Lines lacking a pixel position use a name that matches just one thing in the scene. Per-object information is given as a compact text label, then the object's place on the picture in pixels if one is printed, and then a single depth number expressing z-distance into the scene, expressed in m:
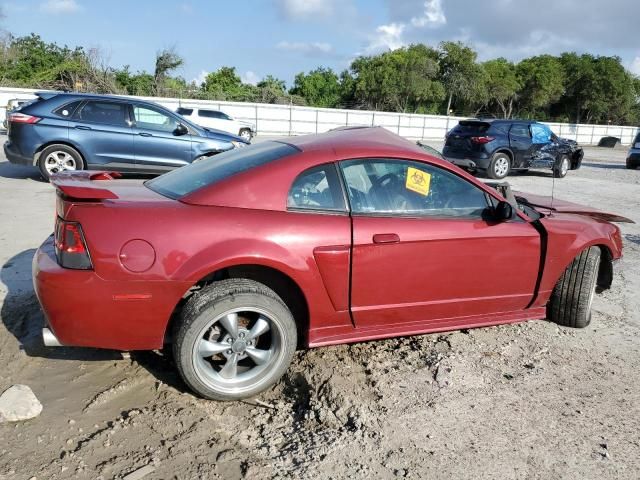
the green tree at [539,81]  58.69
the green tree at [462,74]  57.56
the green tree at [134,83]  38.09
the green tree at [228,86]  39.86
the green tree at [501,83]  58.47
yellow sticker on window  3.58
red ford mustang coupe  2.92
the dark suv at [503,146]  14.10
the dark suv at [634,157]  19.68
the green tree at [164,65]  40.97
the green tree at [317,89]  57.59
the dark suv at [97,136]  9.12
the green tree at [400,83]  55.50
